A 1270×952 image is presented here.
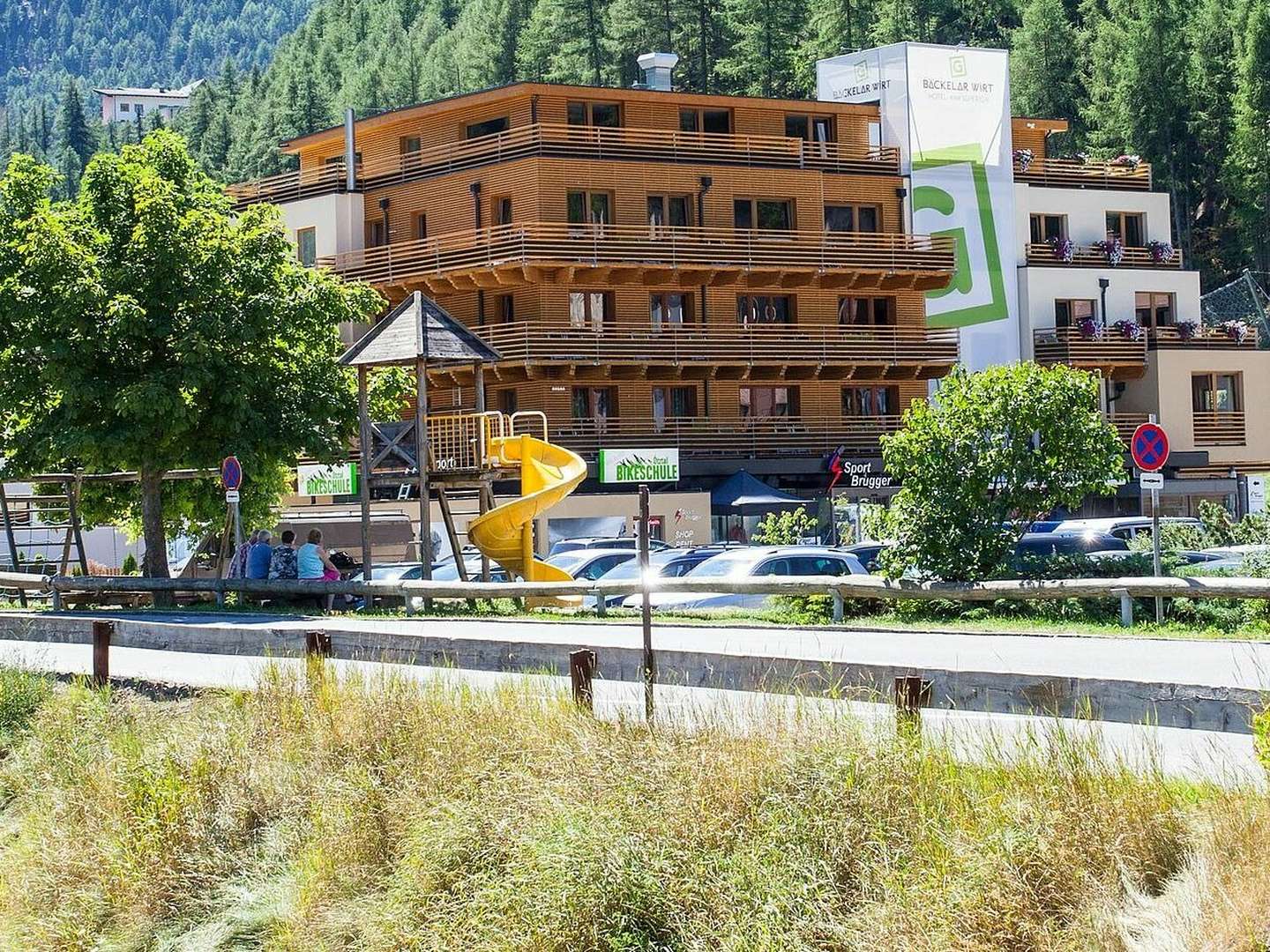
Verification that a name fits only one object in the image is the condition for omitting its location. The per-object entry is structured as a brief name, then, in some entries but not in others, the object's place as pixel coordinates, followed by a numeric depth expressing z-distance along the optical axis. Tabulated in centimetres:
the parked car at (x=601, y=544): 4179
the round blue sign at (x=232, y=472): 2916
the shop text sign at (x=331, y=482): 5672
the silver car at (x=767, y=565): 2917
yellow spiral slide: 3419
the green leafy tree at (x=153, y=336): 3158
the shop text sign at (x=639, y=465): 5675
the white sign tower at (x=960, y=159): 6656
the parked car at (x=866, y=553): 3403
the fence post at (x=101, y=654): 1747
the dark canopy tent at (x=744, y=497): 5400
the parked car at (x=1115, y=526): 3788
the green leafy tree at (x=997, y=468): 2588
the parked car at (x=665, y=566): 3266
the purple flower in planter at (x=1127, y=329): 6938
